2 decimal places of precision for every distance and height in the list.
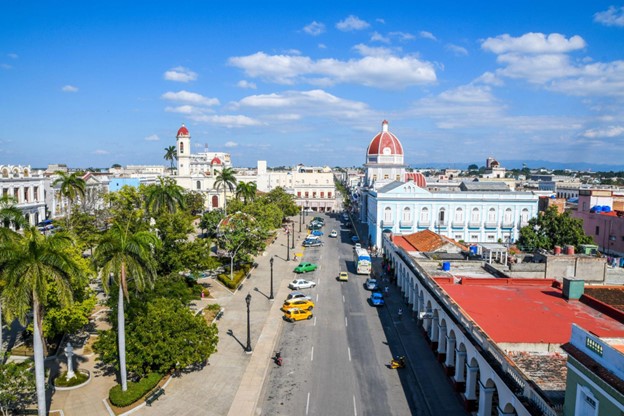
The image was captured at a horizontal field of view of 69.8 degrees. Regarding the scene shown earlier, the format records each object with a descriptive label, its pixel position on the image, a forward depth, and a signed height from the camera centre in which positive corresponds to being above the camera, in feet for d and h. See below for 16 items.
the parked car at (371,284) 148.05 -36.54
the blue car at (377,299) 129.70 -36.46
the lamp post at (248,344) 95.42 -36.83
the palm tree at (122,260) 71.56 -14.79
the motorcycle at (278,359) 90.68 -37.97
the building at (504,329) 54.34 -23.66
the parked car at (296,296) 131.00 -36.15
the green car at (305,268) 171.94 -36.58
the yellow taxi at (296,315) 116.98 -37.14
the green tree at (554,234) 162.40 -20.39
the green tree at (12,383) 61.13 -30.39
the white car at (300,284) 148.15 -36.99
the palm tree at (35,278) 61.36 -15.52
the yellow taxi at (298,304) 121.39 -35.99
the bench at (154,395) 73.87 -38.29
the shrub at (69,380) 79.77 -38.16
